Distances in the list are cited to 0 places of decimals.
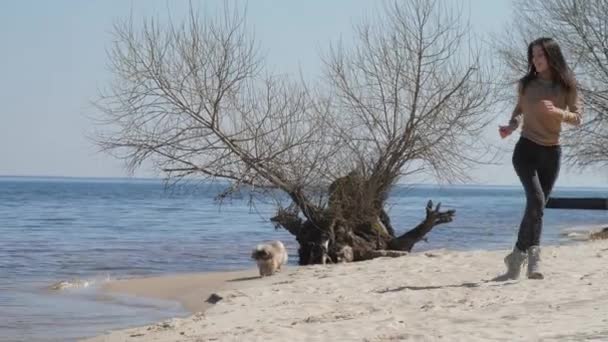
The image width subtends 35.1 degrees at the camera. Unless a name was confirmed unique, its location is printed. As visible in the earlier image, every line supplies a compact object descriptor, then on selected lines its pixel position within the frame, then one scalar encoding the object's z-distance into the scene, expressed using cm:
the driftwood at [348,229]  1677
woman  823
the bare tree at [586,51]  2384
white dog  1461
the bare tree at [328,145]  1656
